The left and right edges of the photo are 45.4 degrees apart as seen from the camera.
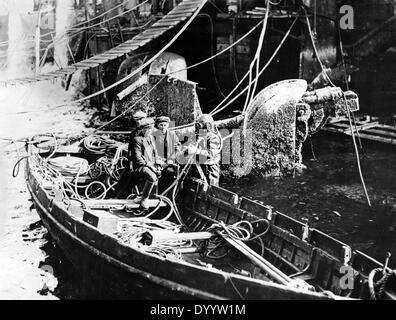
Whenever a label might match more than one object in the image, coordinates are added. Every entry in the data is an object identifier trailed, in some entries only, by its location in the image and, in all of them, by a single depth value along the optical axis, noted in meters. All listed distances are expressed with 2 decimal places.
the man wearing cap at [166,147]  9.49
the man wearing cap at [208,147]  10.73
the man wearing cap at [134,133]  9.34
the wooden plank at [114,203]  9.49
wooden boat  6.01
